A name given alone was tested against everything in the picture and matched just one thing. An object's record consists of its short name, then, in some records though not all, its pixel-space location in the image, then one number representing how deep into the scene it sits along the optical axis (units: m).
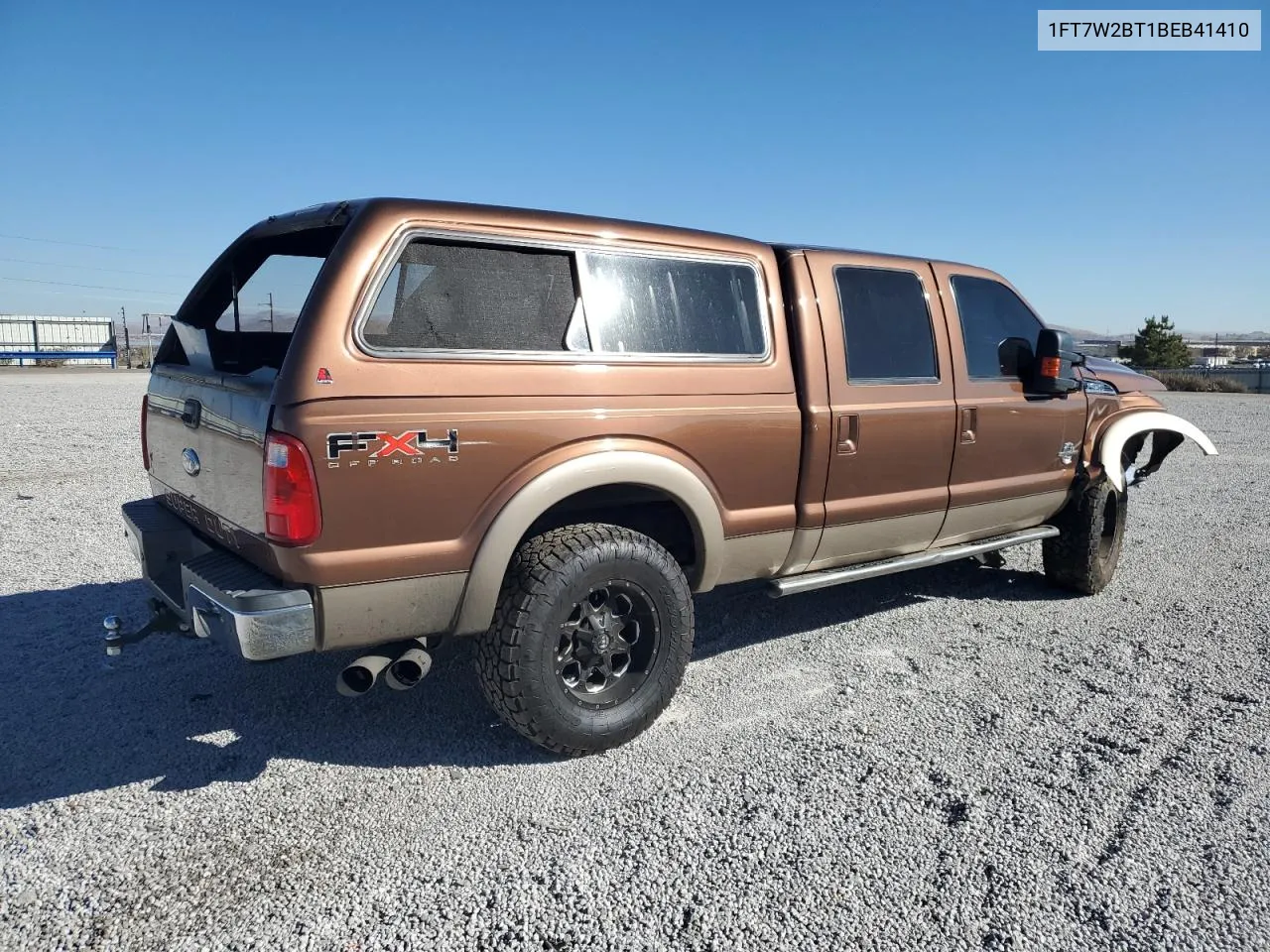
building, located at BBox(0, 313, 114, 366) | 39.31
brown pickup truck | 2.79
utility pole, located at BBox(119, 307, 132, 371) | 37.51
